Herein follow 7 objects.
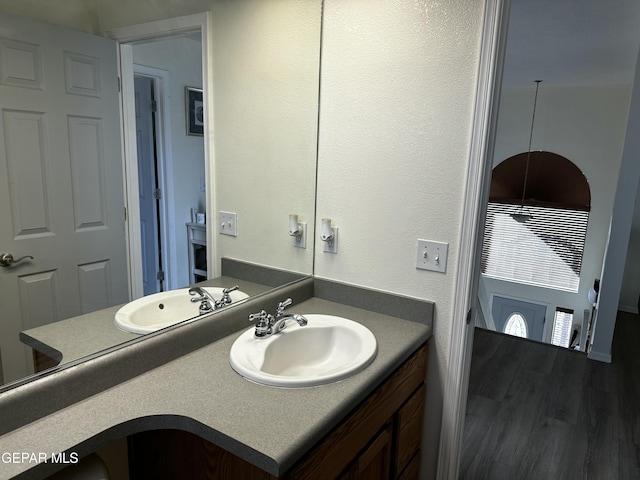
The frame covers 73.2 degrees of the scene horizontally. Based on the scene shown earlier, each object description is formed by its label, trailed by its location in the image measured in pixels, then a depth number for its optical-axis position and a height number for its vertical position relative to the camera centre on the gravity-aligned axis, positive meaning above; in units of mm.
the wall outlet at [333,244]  1880 -354
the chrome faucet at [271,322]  1467 -558
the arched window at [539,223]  5750 -734
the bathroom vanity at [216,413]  953 -611
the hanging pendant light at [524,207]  5754 -532
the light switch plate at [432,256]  1634 -337
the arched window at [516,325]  6373 -2286
